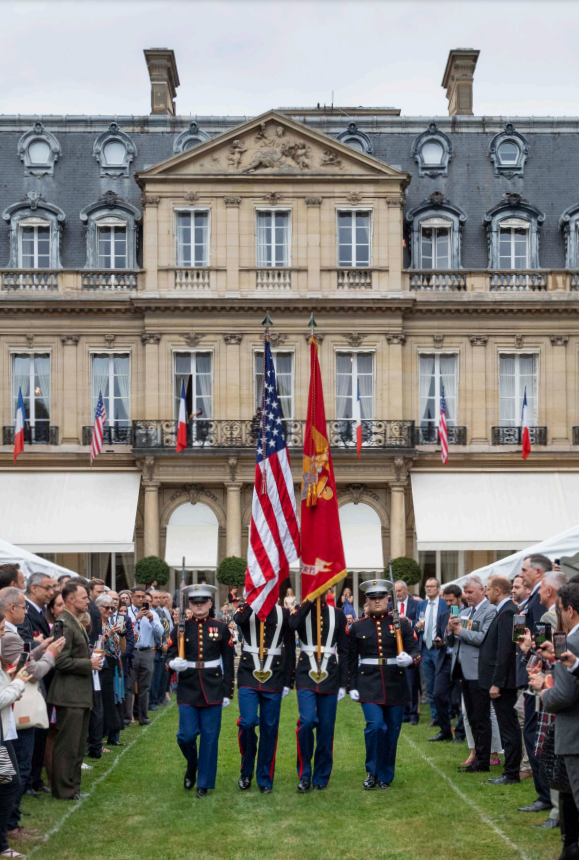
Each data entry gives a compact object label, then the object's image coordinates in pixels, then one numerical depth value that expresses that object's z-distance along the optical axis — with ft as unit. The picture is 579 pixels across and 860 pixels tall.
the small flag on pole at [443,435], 101.04
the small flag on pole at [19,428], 102.42
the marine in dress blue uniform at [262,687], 38.06
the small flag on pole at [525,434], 104.22
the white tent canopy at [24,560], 51.42
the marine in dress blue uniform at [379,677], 38.37
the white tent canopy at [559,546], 48.32
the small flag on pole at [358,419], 99.91
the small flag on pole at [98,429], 99.14
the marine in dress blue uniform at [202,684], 37.29
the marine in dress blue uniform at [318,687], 38.11
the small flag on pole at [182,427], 100.42
